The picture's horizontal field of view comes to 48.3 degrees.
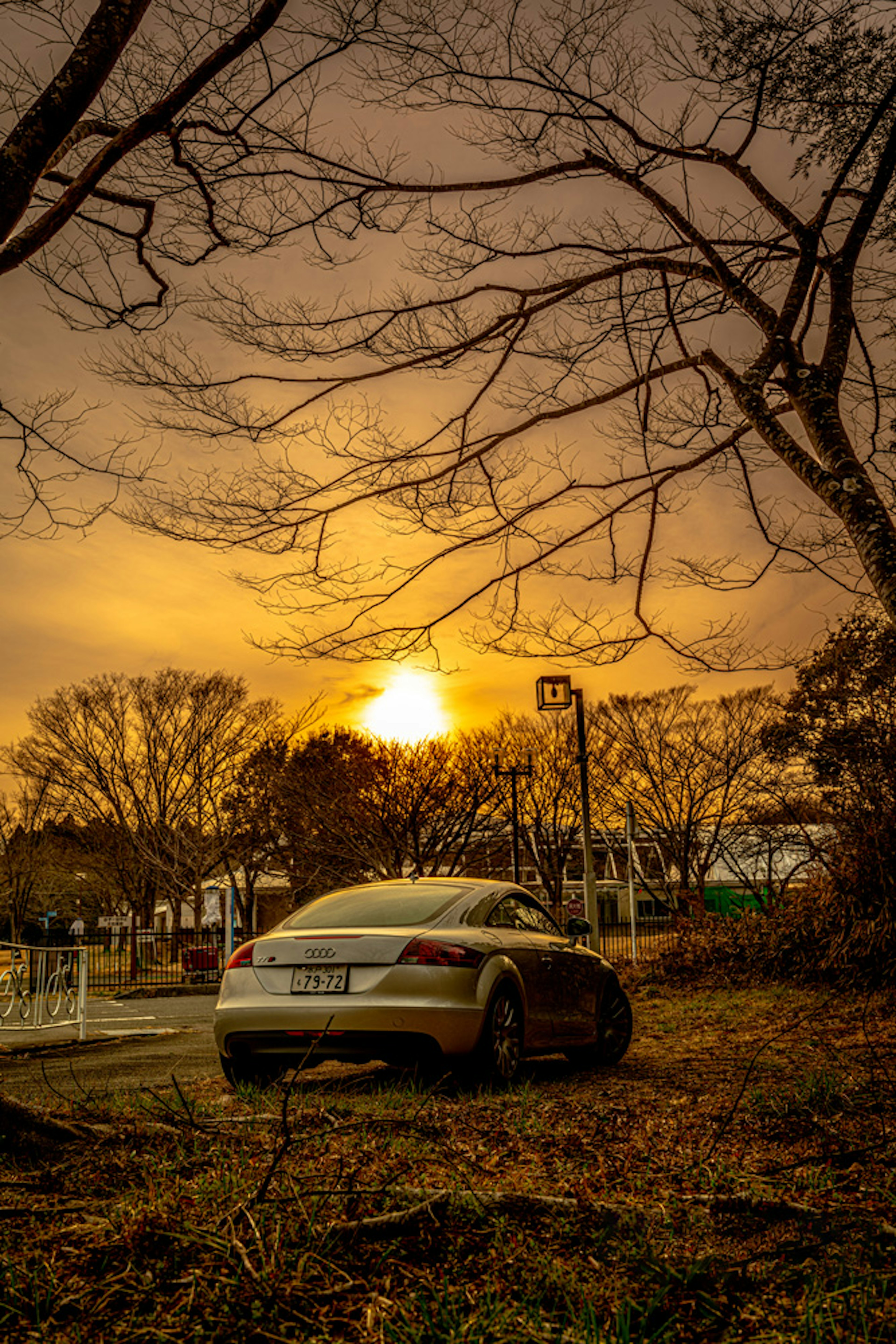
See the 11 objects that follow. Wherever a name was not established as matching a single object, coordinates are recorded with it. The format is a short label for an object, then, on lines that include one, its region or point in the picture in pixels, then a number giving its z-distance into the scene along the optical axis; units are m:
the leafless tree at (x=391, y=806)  27.67
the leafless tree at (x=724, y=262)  6.90
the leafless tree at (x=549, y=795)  34.09
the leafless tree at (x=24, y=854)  39.97
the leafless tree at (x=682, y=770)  33.47
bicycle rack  10.29
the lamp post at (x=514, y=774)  27.48
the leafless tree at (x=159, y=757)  35.69
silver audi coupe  5.65
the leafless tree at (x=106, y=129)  4.40
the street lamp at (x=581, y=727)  17.48
